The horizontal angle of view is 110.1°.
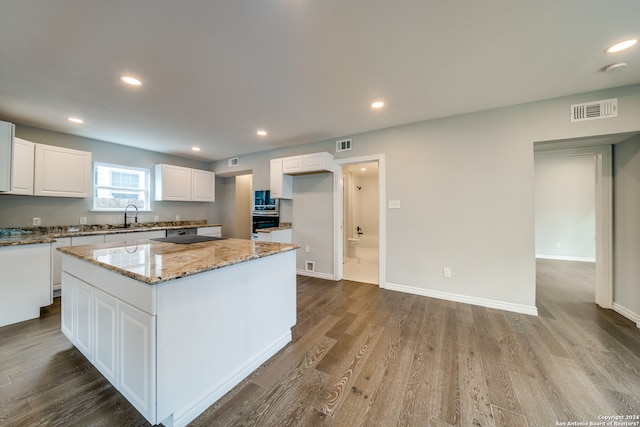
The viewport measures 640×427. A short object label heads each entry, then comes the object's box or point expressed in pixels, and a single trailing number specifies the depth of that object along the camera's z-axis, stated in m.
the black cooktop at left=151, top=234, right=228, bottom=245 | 2.45
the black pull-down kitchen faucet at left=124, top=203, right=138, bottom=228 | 4.40
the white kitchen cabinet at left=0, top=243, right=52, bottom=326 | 2.41
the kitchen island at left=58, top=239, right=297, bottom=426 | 1.21
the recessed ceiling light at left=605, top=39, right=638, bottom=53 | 1.71
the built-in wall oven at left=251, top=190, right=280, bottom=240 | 4.54
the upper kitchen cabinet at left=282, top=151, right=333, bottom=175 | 3.76
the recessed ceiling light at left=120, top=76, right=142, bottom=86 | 2.17
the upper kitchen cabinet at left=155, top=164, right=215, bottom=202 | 4.68
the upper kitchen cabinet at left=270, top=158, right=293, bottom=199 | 4.24
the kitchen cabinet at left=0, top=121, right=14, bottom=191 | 2.50
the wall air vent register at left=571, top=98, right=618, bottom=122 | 2.34
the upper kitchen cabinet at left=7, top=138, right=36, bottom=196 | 2.98
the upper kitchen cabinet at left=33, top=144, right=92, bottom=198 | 3.23
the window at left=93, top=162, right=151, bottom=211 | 4.10
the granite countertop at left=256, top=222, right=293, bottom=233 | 4.06
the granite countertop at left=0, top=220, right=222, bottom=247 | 2.60
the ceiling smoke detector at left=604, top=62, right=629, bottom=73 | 1.96
